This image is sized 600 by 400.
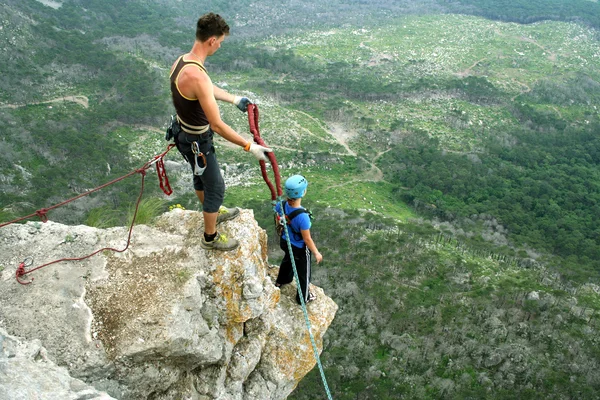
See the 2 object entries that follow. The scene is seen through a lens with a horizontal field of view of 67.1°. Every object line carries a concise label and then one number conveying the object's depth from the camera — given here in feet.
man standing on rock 15.40
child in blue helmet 19.40
